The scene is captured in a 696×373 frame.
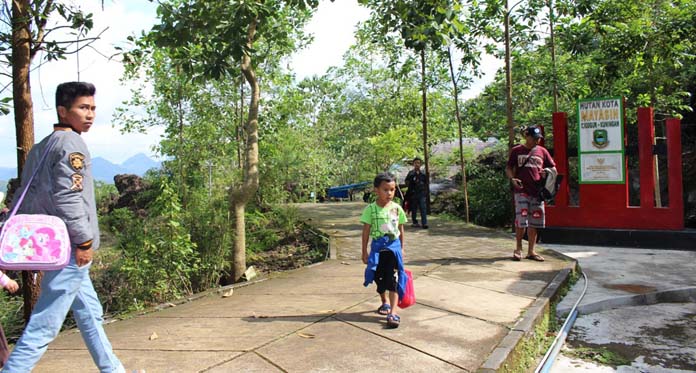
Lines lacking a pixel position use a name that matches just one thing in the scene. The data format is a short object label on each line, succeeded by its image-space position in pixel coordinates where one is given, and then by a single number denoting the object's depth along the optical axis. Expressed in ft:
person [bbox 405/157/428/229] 38.34
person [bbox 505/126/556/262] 24.32
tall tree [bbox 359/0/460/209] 17.85
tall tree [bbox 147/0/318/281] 20.42
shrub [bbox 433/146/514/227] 45.08
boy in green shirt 14.93
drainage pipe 13.38
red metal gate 30.96
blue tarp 90.48
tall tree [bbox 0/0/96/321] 16.57
